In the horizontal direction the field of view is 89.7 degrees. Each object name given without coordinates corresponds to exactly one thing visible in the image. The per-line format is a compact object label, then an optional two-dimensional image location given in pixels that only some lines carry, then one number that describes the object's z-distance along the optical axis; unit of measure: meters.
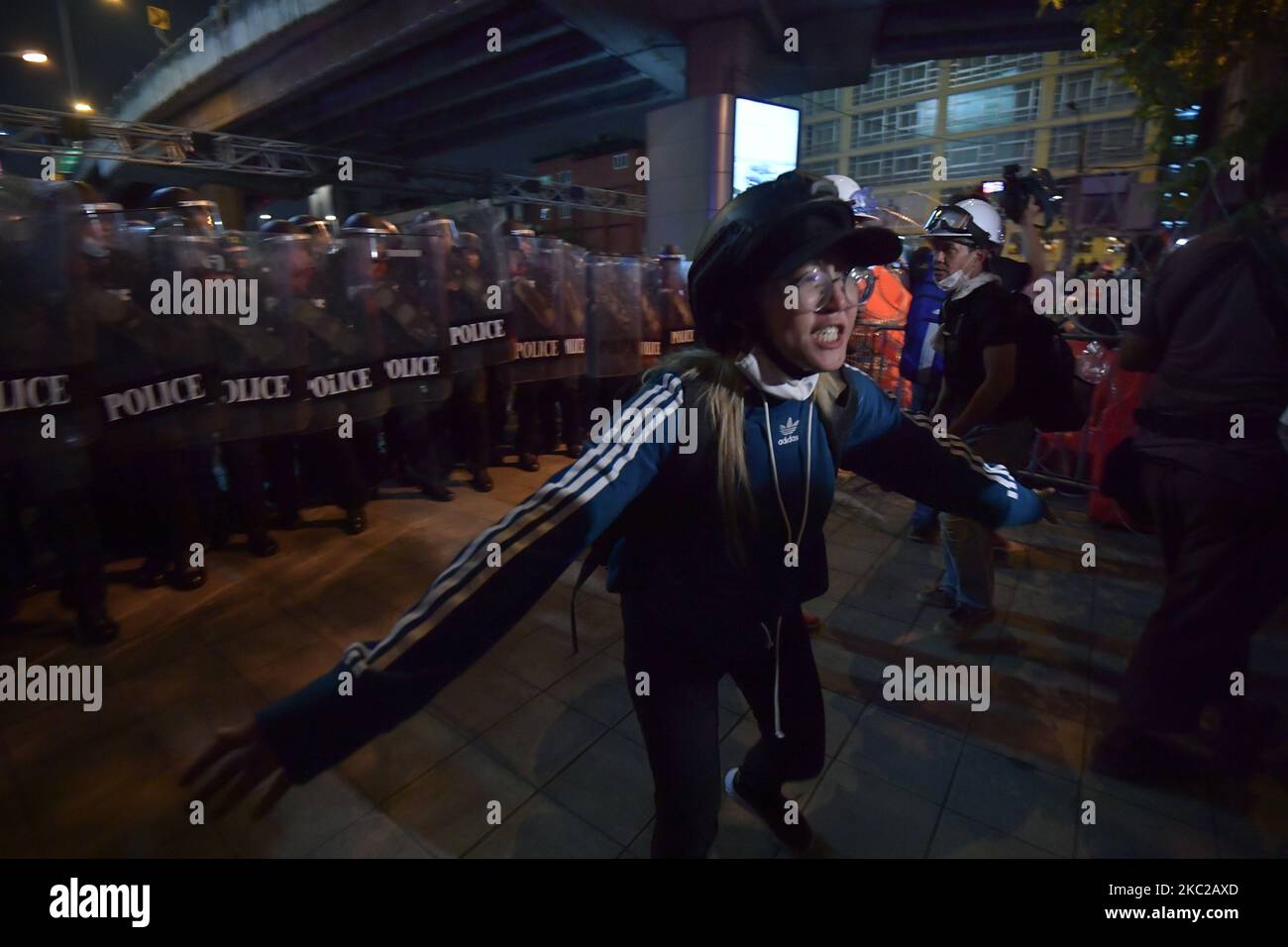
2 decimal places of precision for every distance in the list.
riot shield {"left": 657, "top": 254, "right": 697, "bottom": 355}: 8.42
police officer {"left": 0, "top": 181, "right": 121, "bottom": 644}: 3.58
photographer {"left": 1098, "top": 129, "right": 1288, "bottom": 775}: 2.20
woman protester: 1.38
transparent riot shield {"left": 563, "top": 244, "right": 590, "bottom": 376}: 7.14
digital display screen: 13.34
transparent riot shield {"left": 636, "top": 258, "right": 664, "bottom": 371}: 8.27
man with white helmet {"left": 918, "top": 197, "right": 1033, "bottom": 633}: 3.36
